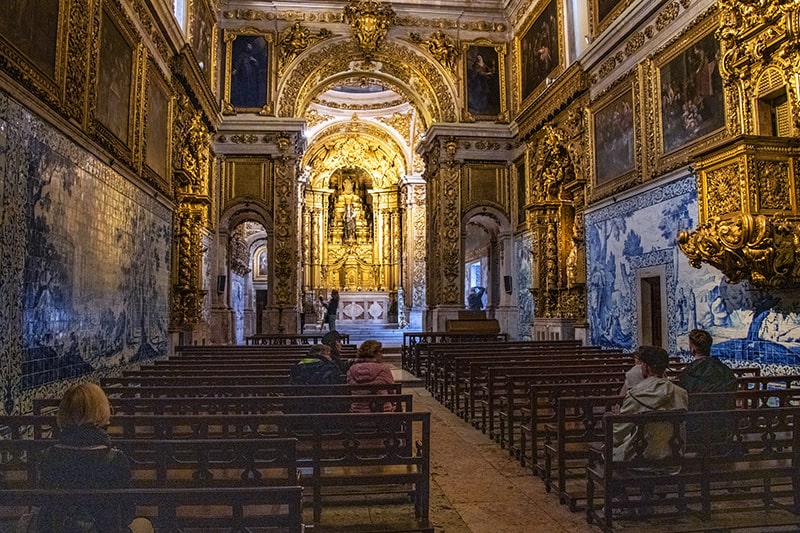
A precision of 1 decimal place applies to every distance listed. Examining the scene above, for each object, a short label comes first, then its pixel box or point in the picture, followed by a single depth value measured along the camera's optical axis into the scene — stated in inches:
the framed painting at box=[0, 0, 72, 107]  227.9
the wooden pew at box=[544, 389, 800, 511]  186.9
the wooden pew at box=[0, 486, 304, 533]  97.3
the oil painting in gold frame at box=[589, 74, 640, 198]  475.2
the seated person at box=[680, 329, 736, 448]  185.0
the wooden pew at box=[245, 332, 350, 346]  598.4
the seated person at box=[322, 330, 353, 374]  274.7
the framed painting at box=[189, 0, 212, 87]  594.0
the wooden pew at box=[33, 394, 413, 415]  196.5
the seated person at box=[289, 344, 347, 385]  231.5
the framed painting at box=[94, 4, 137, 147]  337.7
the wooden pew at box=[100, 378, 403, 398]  226.5
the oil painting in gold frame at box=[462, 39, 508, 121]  759.7
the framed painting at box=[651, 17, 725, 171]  376.8
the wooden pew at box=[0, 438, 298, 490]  132.7
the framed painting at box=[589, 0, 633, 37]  496.7
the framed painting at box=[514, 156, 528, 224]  716.7
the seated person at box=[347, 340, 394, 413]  234.7
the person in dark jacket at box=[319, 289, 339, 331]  819.4
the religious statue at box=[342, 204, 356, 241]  1237.7
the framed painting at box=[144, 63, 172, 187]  433.4
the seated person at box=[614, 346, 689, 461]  166.9
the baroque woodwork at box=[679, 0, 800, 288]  283.7
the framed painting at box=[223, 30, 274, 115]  733.9
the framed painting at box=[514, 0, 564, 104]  623.7
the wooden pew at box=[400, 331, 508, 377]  519.5
